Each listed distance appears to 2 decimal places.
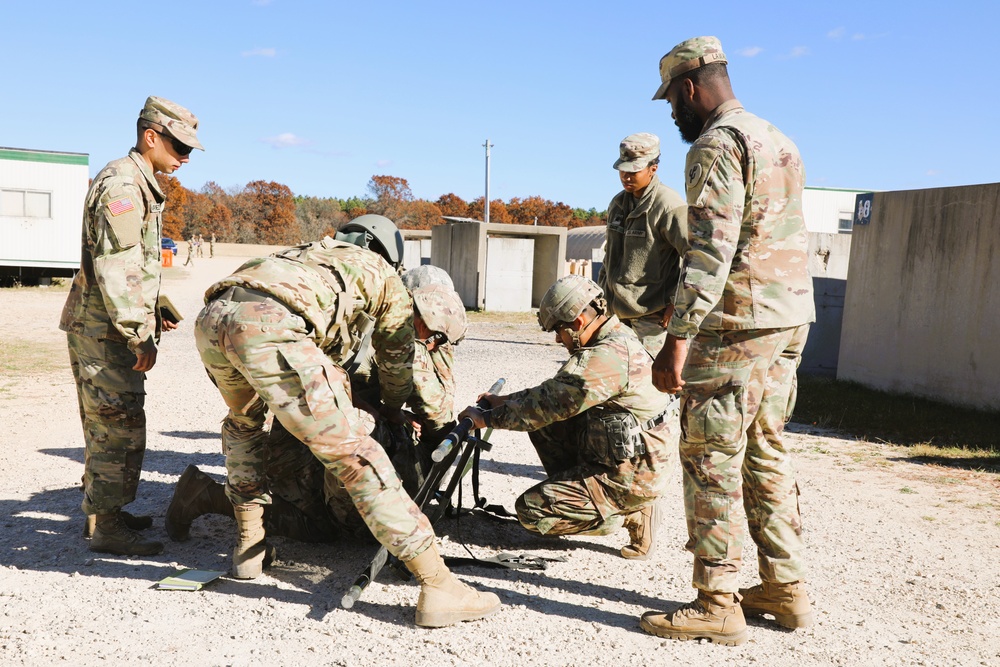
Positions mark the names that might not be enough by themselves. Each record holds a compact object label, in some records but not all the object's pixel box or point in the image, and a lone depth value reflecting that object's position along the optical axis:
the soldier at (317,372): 3.15
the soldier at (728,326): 3.07
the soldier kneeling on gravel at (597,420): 3.88
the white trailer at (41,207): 20.62
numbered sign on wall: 10.17
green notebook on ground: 3.54
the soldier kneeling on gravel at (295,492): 4.14
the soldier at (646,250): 5.00
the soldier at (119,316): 3.78
